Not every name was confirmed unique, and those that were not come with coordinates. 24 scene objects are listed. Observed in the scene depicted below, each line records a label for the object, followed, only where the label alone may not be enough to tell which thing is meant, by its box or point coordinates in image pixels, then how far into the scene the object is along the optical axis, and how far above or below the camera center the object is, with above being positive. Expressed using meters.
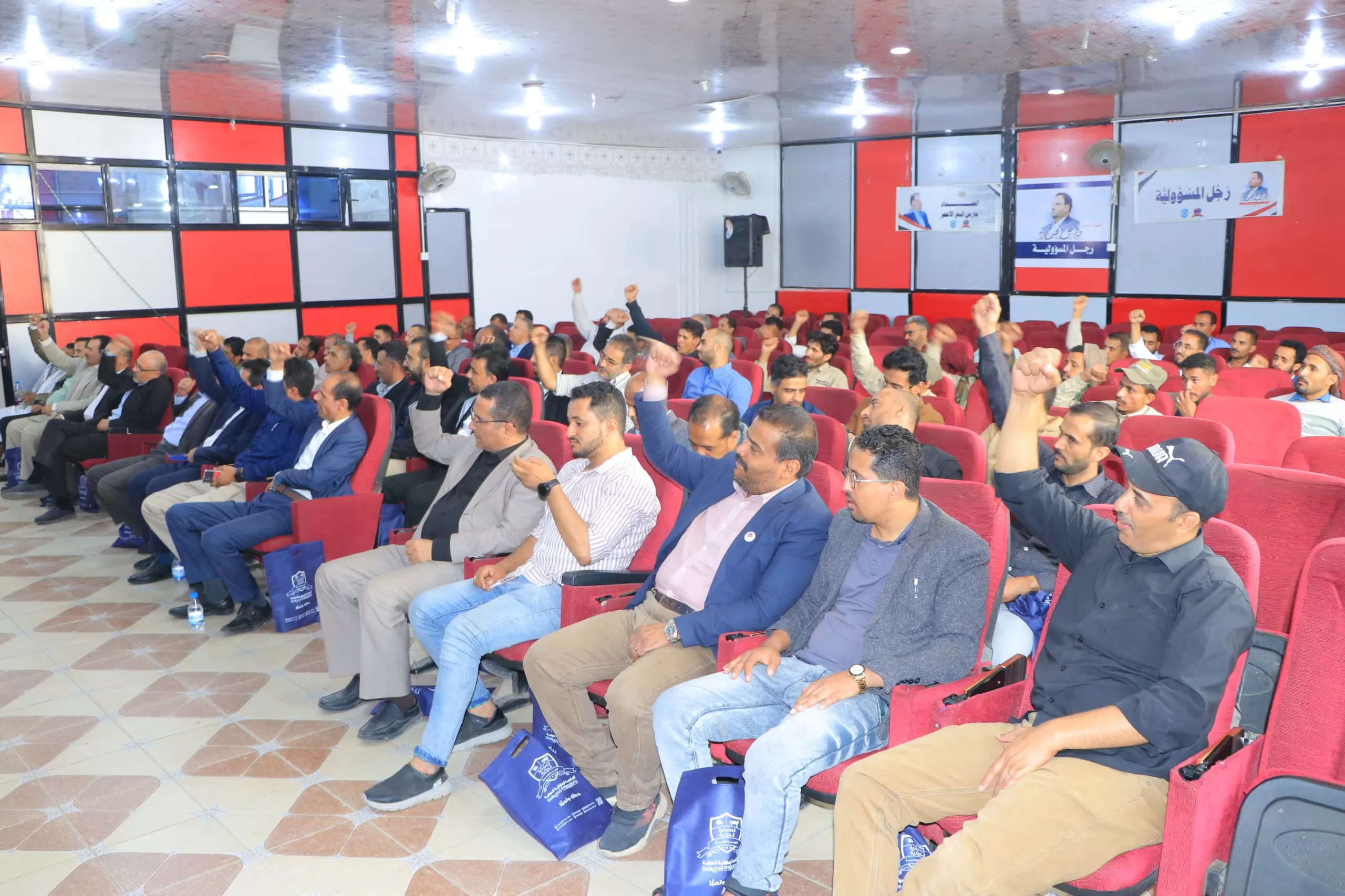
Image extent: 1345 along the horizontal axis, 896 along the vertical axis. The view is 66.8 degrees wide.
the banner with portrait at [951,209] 12.76 +1.07
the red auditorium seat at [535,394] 4.84 -0.46
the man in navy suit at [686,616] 2.88 -0.93
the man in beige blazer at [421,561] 3.68 -1.00
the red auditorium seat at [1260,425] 4.41 -0.59
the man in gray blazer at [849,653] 2.44 -0.92
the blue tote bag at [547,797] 3.00 -1.49
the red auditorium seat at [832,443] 4.32 -0.63
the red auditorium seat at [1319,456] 3.60 -0.59
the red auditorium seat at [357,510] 4.70 -0.98
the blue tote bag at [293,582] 4.66 -1.31
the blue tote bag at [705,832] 2.50 -1.31
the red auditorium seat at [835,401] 5.32 -0.56
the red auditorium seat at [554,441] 4.20 -0.59
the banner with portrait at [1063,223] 11.93 +0.82
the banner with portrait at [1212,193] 10.70 +1.05
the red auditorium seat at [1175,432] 3.79 -0.54
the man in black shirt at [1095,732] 2.04 -0.92
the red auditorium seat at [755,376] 6.36 -0.50
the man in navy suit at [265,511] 4.77 -1.02
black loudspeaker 14.59 +0.80
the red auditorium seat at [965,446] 3.89 -0.59
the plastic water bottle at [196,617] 4.96 -1.53
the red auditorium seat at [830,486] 3.31 -0.62
